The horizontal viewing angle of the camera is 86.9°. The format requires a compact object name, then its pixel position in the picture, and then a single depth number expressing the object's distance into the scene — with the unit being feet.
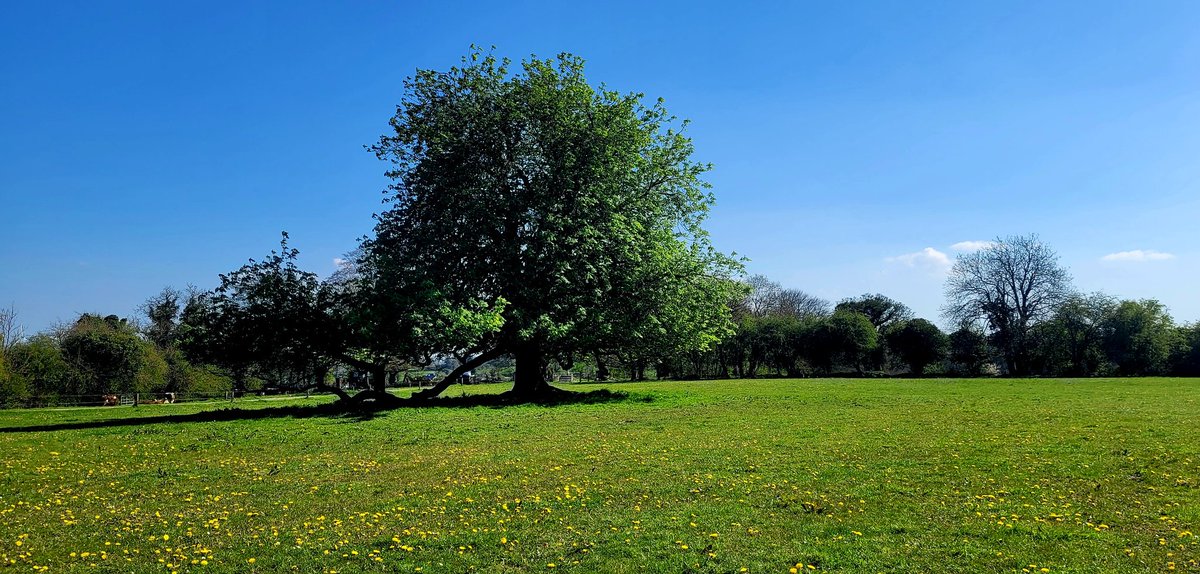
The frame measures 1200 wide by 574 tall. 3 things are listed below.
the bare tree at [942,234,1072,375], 221.05
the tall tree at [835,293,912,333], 313.53
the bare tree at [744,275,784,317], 328.08
